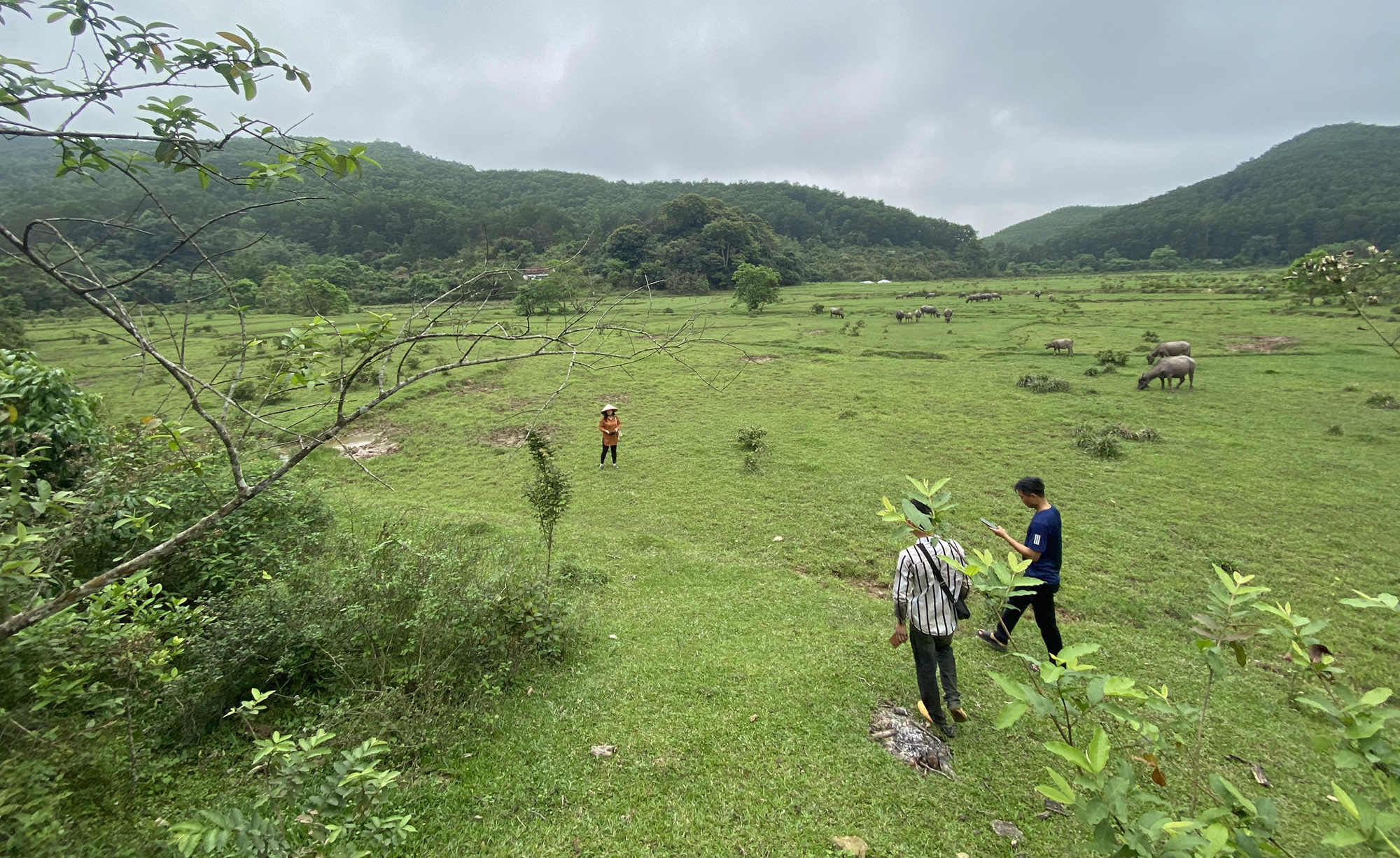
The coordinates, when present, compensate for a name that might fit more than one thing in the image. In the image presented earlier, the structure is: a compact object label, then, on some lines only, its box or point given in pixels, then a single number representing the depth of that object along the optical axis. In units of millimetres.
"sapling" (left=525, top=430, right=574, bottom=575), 6391
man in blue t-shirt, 5250
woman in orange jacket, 12352
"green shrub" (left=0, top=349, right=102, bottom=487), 5578
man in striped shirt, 4512
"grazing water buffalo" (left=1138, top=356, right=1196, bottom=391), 17234
